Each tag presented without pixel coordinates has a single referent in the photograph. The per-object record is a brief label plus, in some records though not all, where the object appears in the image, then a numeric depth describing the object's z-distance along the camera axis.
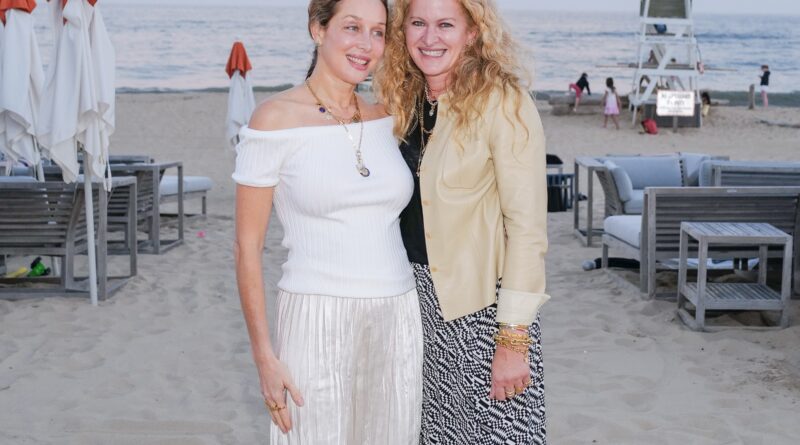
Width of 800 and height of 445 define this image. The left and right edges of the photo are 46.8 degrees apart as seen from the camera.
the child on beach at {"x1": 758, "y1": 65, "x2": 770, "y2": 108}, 30.77
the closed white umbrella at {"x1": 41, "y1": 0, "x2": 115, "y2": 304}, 6.12
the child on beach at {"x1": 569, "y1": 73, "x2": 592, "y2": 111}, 26.79
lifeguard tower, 25.22
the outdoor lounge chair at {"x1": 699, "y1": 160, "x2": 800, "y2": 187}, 7.05
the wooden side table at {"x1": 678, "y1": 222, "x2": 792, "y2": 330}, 5.63
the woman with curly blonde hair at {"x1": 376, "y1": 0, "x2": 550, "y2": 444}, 2.21
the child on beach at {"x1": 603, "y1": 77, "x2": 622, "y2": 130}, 24.36
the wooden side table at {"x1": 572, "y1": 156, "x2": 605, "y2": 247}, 8.79
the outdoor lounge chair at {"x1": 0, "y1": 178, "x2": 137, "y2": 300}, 6.54
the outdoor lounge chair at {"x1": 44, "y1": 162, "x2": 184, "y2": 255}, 8.32
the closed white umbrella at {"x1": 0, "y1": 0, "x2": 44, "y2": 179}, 6.52
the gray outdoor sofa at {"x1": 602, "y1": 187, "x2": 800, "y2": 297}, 6.23
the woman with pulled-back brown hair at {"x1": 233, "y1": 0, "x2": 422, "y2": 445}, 2.16
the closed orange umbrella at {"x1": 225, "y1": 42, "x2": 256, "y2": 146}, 11.62
